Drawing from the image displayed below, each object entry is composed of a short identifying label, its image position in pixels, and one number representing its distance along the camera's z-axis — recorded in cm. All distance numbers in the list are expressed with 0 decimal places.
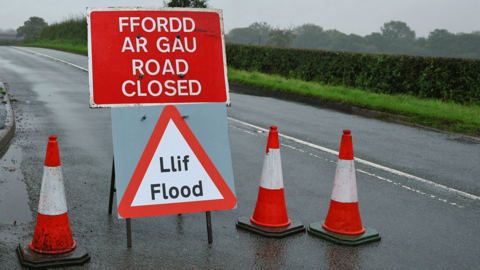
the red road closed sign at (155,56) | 856
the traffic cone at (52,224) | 764
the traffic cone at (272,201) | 920
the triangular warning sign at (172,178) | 832
